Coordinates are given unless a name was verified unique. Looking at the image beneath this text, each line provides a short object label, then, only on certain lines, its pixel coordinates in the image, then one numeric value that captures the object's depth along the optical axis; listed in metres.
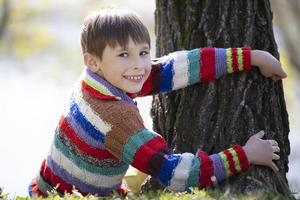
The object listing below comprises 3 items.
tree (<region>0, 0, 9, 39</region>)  18.95
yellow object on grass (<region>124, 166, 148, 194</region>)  4.59
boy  4.03
